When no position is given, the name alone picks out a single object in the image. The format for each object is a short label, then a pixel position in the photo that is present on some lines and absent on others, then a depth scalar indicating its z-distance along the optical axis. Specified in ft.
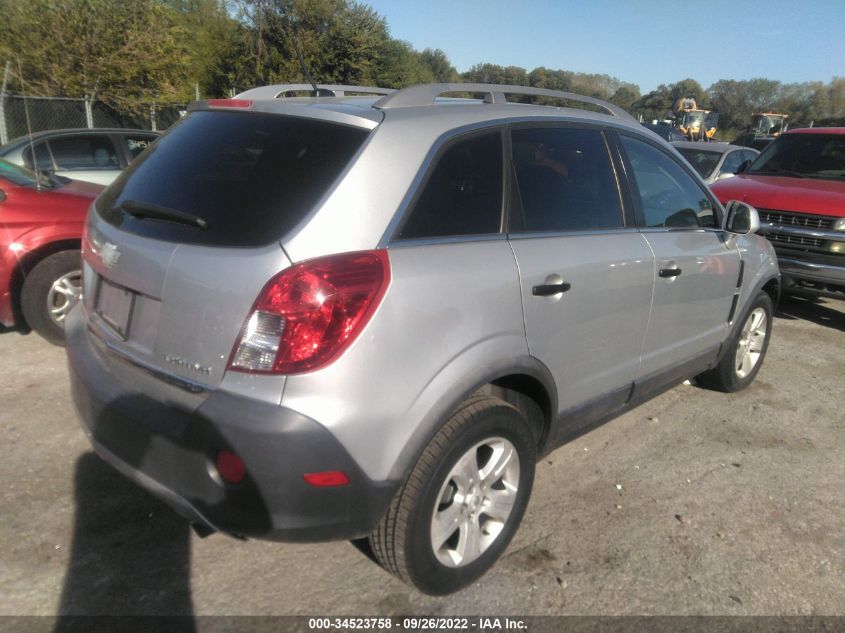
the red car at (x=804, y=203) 20.54
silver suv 6.77
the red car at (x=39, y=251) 14.99
